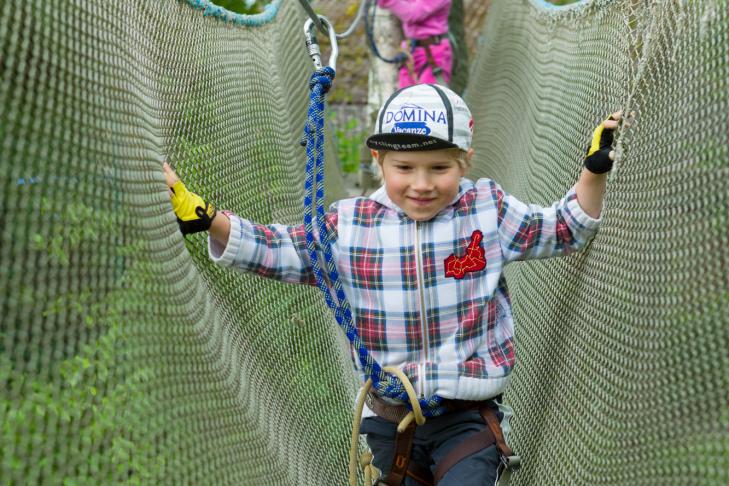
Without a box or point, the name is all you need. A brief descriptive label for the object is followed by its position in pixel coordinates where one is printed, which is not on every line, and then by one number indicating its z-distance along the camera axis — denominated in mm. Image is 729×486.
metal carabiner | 2671
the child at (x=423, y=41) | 5621
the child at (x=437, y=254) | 2580
